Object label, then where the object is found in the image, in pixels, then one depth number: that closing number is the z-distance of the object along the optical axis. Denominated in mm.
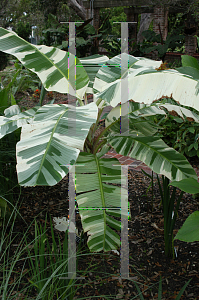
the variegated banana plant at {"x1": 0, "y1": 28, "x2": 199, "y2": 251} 1216
